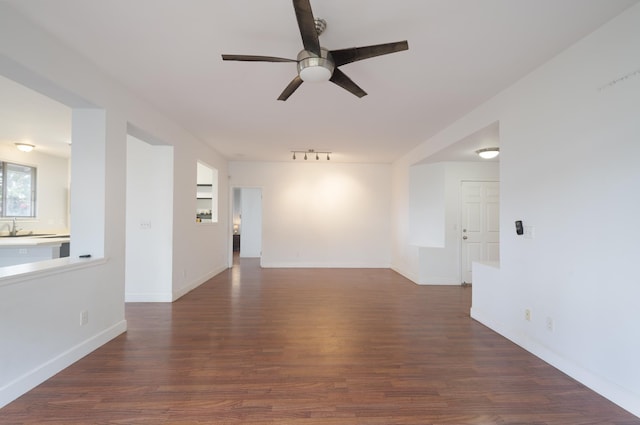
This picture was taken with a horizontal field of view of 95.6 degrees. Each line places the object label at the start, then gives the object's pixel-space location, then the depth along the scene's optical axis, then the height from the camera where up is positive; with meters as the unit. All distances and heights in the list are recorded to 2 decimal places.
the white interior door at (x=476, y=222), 5.55 -0.12
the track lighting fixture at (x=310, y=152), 6.05 +1.35
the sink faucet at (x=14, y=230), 5.29 -0.26
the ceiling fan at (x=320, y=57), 1.79 +1.10
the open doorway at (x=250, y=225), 9.14 -0.29
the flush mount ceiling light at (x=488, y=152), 4.42 +0.98
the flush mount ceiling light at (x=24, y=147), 5.23 +1.26
